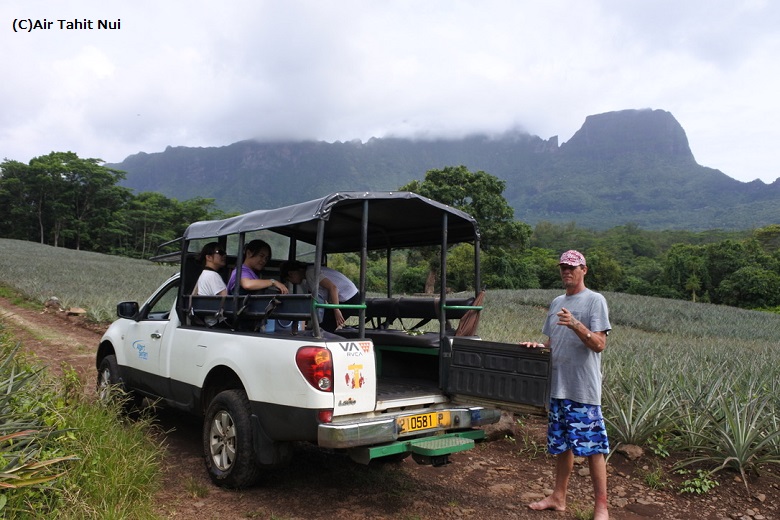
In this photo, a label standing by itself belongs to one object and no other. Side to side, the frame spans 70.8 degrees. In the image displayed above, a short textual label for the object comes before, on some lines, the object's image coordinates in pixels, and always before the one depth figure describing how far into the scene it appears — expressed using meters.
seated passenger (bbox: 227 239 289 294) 5.29
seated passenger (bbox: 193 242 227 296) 5.34
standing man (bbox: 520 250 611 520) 3.94
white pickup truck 3.88
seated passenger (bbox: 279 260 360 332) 5.91
